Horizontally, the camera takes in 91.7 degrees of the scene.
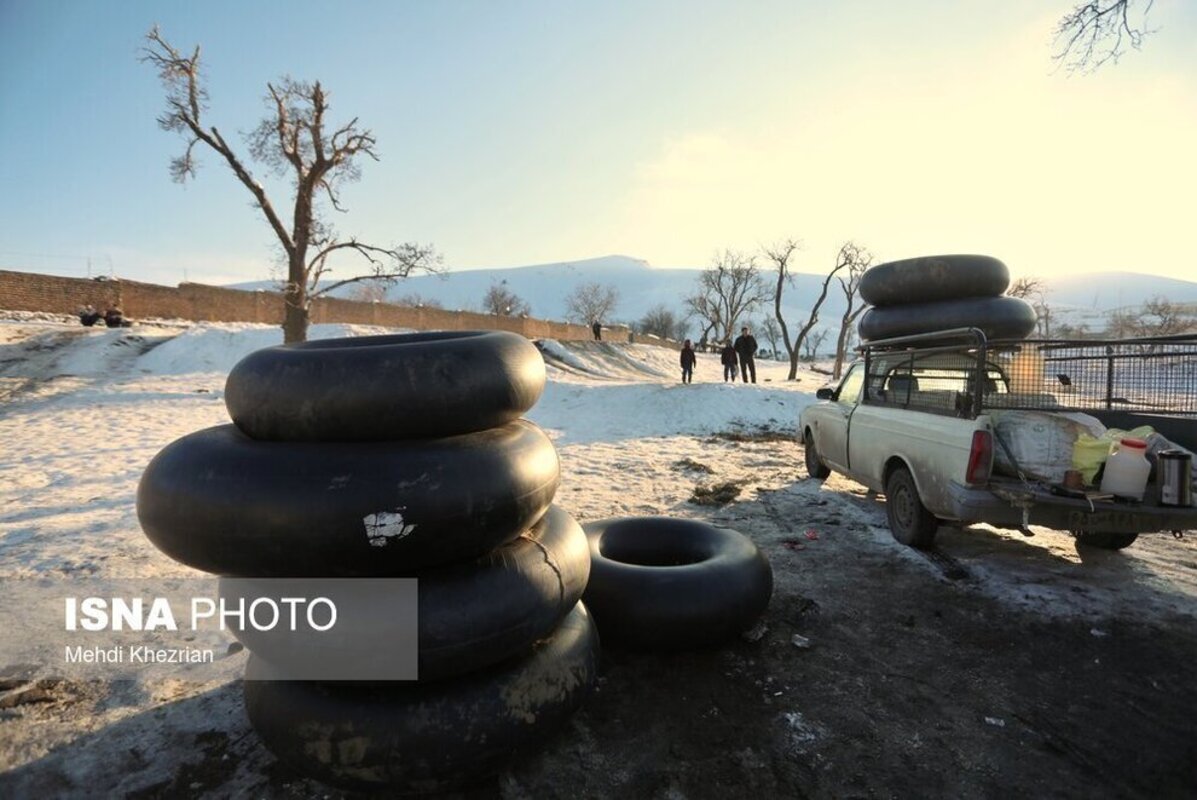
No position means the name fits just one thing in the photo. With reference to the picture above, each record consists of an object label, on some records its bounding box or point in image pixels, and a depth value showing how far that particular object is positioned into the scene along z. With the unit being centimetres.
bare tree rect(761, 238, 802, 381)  3250
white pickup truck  422
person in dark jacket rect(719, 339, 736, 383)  2250
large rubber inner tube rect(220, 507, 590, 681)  232
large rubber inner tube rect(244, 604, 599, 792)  228
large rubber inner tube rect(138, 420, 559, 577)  226
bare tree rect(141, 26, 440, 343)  1752
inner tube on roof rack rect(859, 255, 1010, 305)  745
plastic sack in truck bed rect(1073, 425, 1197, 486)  438
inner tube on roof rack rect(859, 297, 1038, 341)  736
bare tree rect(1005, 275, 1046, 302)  4234
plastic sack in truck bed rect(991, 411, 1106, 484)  453
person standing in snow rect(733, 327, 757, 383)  2097
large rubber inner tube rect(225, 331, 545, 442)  244
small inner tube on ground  340
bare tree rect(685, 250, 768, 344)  5706
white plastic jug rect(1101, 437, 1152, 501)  421
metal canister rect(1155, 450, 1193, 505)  410
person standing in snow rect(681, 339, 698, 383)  2112
